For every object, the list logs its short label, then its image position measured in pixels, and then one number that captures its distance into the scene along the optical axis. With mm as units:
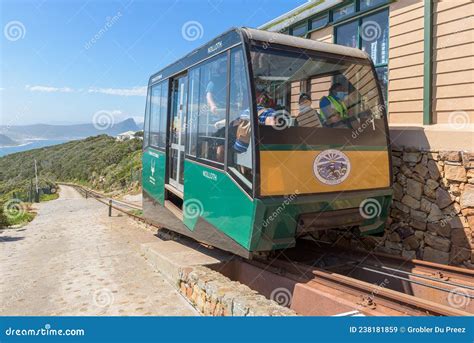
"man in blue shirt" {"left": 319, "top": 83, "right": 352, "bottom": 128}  5688
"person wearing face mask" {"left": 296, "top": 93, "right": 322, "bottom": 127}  5391
